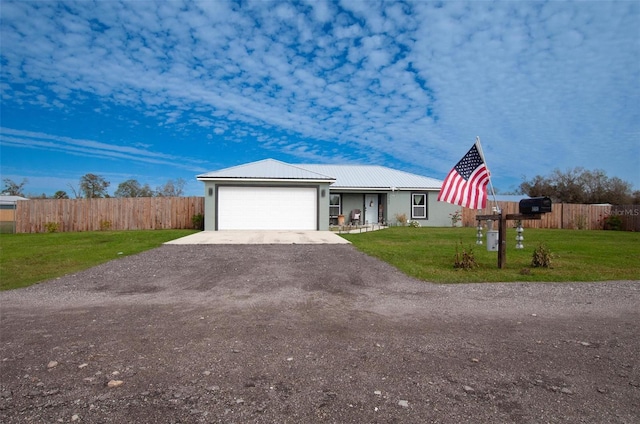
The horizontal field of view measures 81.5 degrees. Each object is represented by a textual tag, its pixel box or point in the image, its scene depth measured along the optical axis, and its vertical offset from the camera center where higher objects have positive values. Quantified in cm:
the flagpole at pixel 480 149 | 837 +148
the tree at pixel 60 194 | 3071 +169
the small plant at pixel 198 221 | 2059 -38
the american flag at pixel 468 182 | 845 +74
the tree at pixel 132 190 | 3722 +250
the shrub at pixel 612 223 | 2416 -59
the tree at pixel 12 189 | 3575 +245
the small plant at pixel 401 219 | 2259 -30
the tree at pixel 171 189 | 3822 +261
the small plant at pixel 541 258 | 847 -101
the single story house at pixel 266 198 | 1795 +80
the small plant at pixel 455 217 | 2341 -19
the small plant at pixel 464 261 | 839 -107
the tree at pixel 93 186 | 3266 +257
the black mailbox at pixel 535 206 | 771 +18
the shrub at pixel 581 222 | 2484 -57
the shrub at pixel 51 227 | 1988 -68
